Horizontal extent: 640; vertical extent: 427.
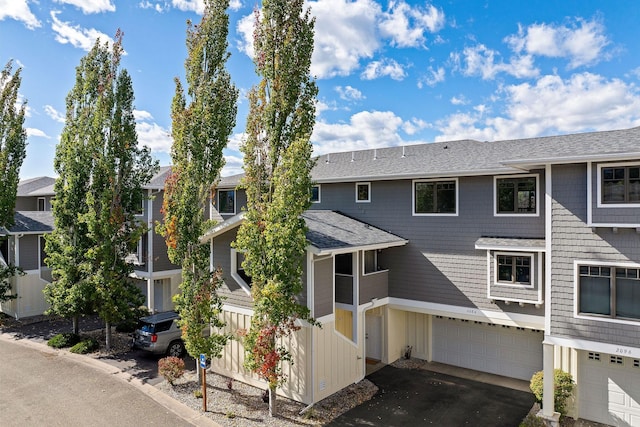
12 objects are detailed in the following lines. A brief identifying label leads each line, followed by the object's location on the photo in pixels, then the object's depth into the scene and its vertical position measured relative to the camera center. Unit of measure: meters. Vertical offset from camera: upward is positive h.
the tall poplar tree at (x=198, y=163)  11.97 +1.42
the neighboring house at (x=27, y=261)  21.03 -2.77
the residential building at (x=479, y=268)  9.92 -1.89
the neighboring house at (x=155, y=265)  21.27 -3.02
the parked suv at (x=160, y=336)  14.93 -4.85
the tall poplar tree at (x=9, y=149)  19.25 +3.03
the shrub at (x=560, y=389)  10.88 -5.03
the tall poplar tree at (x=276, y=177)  10.16 +0.86
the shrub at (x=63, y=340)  16.39 -5.47
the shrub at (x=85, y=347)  15.66 -5.48
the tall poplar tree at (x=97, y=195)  15.57 +0.61
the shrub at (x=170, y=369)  12.57 -5.08
